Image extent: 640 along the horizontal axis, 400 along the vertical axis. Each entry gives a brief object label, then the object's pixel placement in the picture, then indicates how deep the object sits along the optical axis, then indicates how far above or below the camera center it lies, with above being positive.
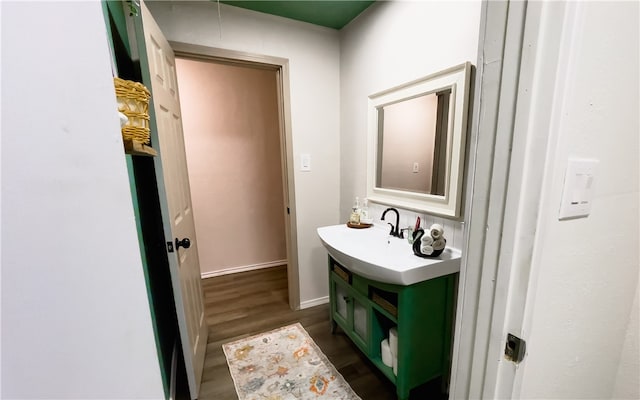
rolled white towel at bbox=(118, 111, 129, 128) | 0.75 +0.14
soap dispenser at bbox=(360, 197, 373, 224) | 1.88 -0.40
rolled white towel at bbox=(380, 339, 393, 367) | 1.38 -1.06
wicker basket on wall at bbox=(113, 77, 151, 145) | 0.78 +0.19
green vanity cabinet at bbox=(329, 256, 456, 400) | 1.21 -0.85
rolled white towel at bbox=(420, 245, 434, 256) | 1.22 -0.44
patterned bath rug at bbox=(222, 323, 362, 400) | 1.41 -1.29
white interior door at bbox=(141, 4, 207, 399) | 1.15 -0.15
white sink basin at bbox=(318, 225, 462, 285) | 1.14 -0.49
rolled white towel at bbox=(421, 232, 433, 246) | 1.22 -0.39
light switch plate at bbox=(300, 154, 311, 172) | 2.08 +0.00
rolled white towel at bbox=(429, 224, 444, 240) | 1.21 -0.35
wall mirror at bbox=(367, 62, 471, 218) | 1.28 +0.10
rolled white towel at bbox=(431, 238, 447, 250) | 1.21 -0.40
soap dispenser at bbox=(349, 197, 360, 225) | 1.87 -0.41
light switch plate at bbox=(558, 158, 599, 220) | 0.44 -0.06
